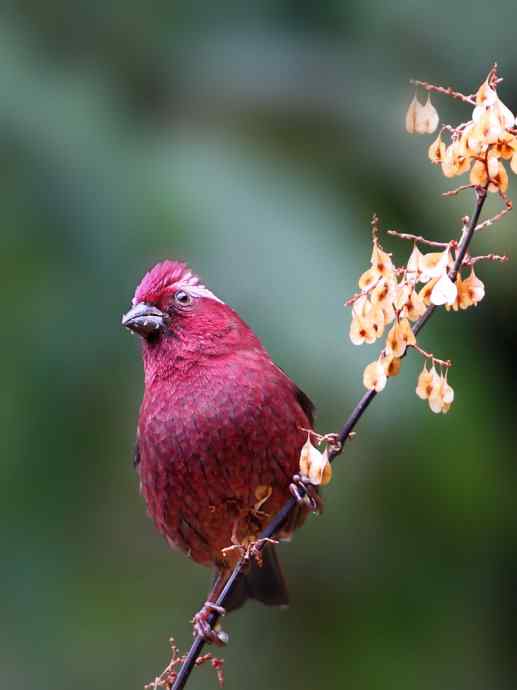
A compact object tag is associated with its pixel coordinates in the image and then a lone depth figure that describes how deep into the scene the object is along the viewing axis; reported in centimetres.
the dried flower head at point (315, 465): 497
